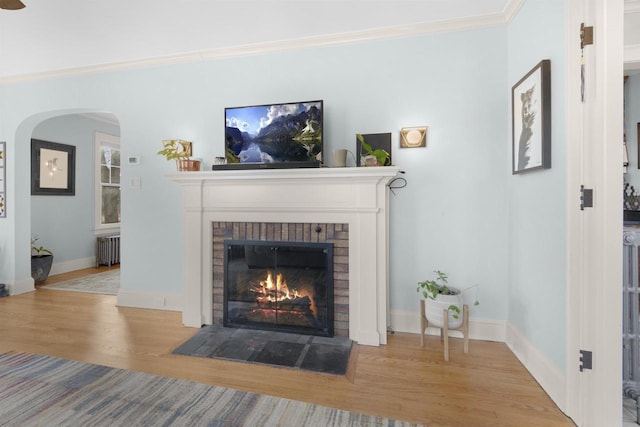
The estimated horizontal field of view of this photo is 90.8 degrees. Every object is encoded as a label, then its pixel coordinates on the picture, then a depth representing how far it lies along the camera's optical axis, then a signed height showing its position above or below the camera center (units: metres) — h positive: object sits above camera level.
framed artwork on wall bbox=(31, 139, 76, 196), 4.44 +0.65
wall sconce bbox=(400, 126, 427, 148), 2.55 +0.62
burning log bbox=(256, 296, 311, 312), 2.60 -0.76
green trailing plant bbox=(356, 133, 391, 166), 2.43 +0.46
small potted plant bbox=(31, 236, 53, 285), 4.07 -0.67
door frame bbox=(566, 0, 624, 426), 1.42 -0.02
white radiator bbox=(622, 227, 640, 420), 1.65 -0.54
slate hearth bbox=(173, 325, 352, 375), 2.13 -1.00
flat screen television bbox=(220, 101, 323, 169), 2.62 +0.66
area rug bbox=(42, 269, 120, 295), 3.83 -0.93
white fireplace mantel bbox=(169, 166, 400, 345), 2.43 +0.01
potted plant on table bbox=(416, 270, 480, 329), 2.31 -0.67
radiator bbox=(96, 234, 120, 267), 5.20 -0.62
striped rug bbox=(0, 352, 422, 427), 1.58 -1.04
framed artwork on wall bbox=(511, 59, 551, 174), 1.80 +0.59
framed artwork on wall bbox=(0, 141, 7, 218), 3.76 +0.35
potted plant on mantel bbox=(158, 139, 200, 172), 2.88 +0.55
